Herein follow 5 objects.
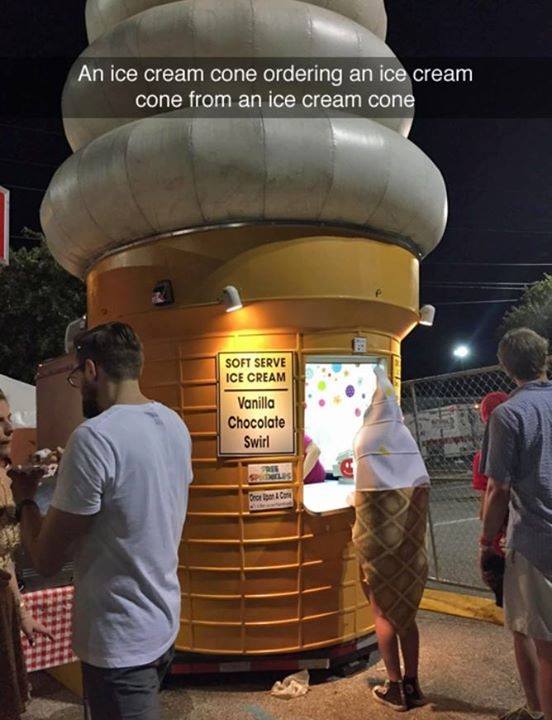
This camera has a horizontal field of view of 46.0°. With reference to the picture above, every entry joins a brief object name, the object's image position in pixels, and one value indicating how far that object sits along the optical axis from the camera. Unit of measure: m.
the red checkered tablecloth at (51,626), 4.19
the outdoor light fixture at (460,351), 41.12
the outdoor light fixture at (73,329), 6.49
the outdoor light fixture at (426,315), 5.70
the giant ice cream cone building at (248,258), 4.44
